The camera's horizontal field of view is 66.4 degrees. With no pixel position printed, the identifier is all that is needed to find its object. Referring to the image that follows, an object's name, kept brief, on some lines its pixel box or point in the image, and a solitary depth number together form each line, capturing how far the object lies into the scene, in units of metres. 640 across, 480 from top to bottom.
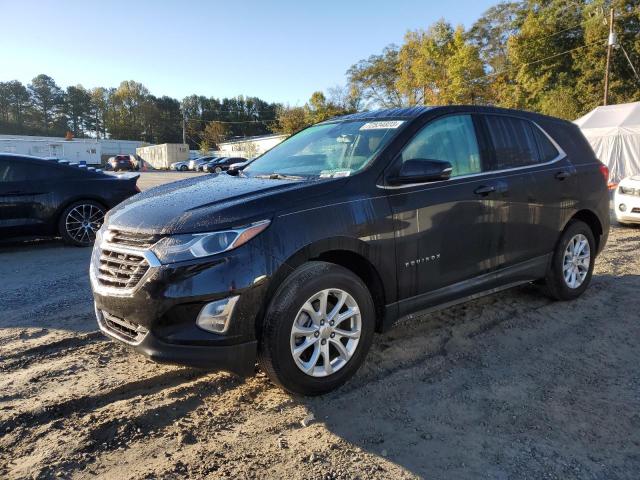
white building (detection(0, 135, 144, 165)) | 44.47
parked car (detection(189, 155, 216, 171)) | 51.82
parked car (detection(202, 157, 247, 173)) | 41.75
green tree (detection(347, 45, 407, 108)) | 54.72
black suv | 2.64
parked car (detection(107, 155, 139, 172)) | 49.84
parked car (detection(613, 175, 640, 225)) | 8.99
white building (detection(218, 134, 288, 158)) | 60.81
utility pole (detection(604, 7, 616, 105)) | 27.10
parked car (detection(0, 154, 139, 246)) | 7.16
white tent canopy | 18.33
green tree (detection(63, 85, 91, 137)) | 106.69
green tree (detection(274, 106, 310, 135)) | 57.97
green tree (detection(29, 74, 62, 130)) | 105.00
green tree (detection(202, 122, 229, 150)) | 84.38
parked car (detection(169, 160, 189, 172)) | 54.81
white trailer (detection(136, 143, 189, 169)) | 62.16
